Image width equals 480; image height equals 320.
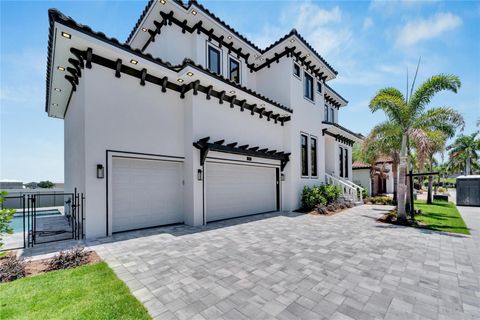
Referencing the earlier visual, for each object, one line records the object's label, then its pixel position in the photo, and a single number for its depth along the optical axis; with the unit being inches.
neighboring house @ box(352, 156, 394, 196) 924.0
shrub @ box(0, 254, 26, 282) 161.2
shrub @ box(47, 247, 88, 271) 180.2
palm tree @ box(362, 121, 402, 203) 426.8
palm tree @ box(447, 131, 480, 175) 1152.9
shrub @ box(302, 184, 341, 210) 486.6
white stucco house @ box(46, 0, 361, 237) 266.2
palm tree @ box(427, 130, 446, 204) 437.2
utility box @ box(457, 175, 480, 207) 606.2
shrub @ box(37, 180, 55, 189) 979.0
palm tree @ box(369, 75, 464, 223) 362.9
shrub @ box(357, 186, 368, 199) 756.0
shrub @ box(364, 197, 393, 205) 623.9
